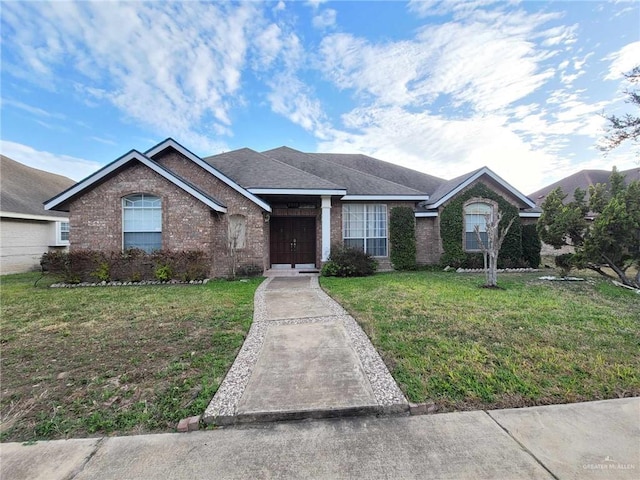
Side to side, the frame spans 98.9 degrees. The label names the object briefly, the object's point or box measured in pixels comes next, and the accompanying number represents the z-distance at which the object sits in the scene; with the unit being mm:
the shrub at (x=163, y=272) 10219
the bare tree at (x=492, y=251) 9000
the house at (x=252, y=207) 10508
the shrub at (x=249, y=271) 11586
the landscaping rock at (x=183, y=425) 2573
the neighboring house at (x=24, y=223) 13453
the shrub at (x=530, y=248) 14016
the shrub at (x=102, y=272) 10180
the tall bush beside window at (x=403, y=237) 13375
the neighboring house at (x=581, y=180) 25000
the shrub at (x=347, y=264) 11602
